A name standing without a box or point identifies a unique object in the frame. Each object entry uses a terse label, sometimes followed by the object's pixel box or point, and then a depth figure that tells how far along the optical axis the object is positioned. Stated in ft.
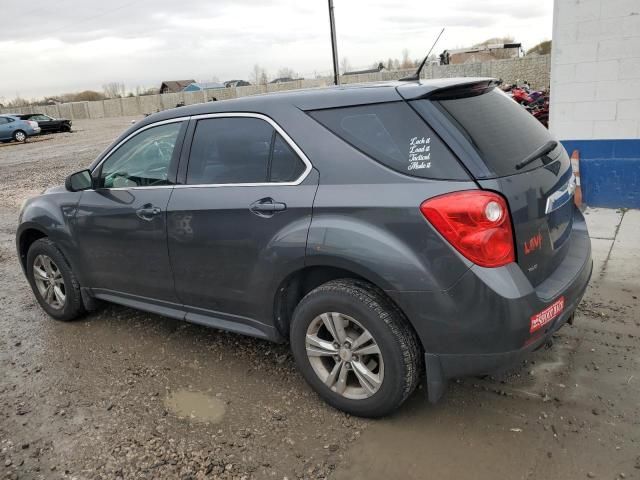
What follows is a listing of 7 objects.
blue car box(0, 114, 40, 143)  91.61
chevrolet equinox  8.46
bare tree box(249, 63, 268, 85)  277.27
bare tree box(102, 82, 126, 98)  345.92
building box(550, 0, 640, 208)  20.49
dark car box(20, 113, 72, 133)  102.24
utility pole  46.52
